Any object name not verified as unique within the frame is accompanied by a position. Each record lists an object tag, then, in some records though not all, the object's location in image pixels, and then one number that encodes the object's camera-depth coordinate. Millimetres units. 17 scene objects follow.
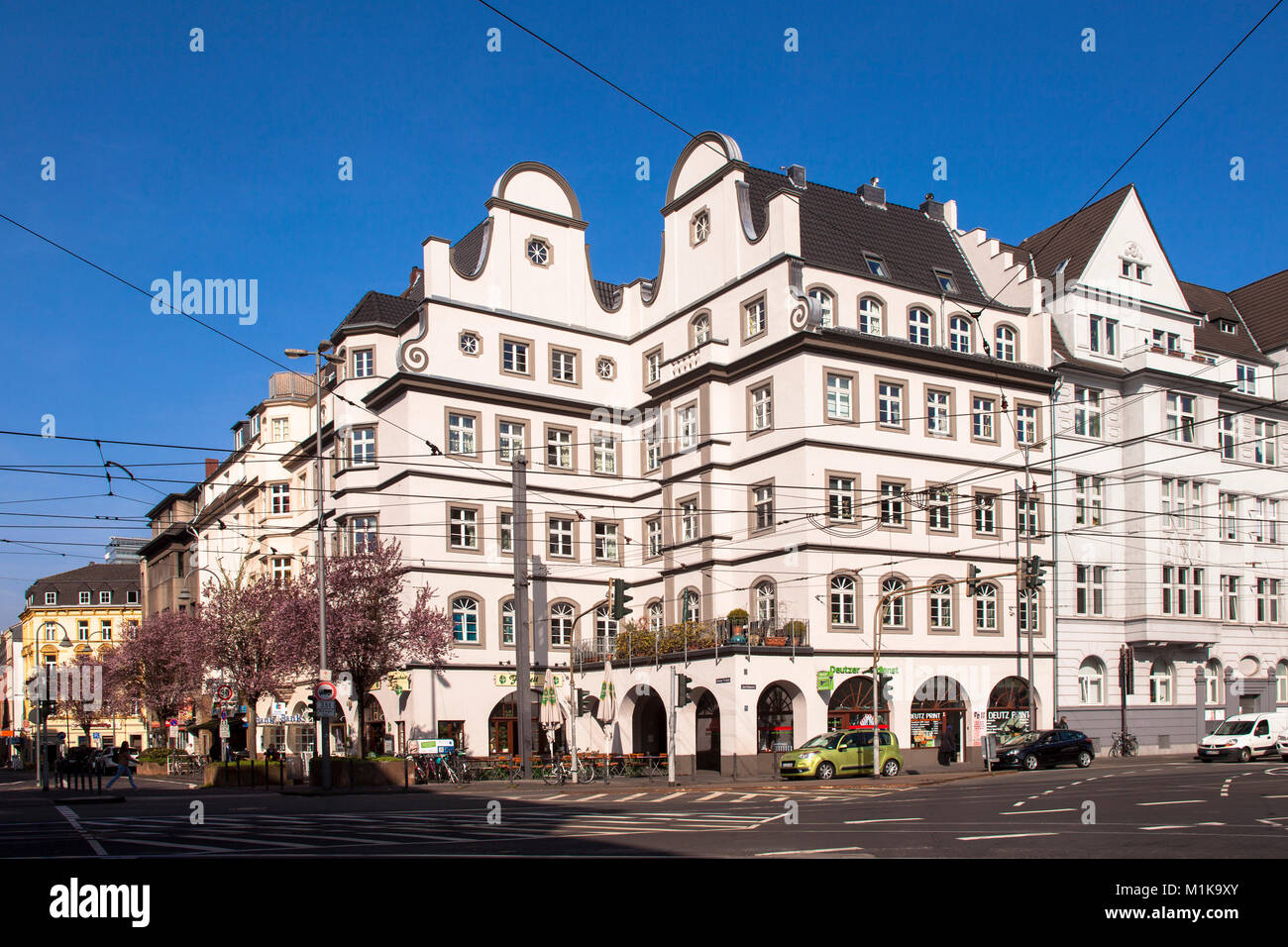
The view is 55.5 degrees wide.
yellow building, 122375
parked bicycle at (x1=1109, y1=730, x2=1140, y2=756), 48625
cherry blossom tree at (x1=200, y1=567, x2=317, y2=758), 54000
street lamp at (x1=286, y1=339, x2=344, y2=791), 35469
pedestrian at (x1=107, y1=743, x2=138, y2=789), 39234
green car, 36656
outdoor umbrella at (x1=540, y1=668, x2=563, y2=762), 50219
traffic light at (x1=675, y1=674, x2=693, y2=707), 35109
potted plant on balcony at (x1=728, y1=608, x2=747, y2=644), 41000
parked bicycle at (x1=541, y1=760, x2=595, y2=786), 39625
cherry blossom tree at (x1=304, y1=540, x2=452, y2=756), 42906
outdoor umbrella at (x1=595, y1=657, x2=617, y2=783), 45719
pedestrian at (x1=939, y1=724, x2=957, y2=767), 43750
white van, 43406
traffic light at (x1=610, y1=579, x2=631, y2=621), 34469
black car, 41406
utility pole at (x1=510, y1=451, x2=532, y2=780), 41081
